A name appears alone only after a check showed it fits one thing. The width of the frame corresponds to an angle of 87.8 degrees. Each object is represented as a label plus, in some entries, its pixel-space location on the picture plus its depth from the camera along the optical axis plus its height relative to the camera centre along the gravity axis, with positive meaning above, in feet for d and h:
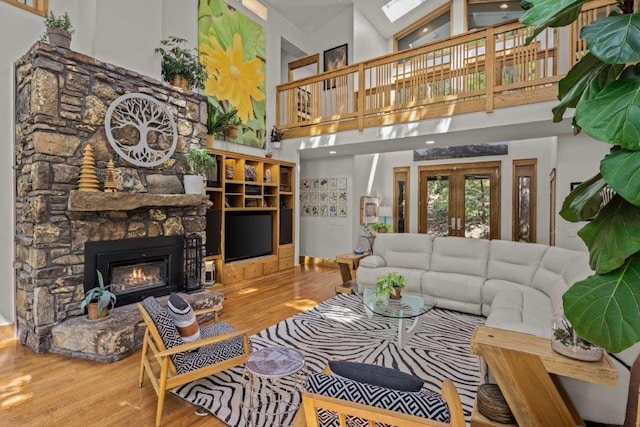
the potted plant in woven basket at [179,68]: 14.23 +6.03
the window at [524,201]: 21.06 +0.36
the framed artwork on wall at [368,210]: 23.29 -0.29
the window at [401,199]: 25.52 +0.58
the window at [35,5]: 11.22 +6.94
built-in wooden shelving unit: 17.25 +0.13
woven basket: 5.81 -3.55
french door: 22.56 +0.47
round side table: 6.83 -4.46
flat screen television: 18.25 -1.67
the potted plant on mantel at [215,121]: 16.88 +4.40
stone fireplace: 10.02 +0.22
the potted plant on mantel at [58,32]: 10.25 +5.40
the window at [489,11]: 23.35 +13.98
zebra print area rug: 7.87 -4.48
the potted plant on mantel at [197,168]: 13.73 +1.65
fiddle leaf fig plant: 2.44 +0.14
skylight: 24.99 +15.15
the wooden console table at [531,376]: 5.37 -2.81
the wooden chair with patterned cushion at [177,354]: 6.97 -3.47
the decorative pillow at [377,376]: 4.24 -2.24
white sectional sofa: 9.82 -2.88
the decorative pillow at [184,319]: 7.84 -2.67
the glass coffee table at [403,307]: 10.38 -3.30
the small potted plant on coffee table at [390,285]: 11.14 -2.69
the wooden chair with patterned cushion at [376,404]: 3.65 -2.29
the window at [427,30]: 25.18 +14.05
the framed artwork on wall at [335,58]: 24.60 +11.18
